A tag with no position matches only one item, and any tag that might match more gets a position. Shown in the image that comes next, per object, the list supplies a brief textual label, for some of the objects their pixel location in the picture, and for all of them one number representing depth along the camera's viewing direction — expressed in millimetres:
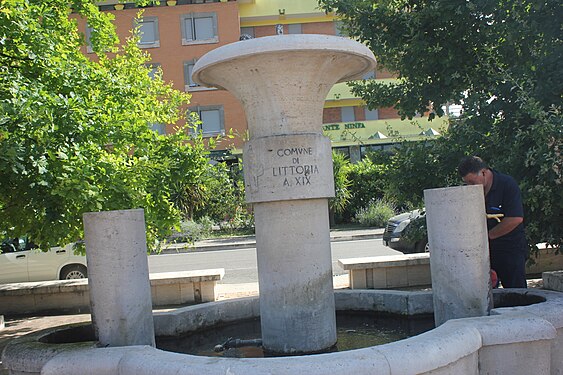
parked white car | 12391
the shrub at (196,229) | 22750
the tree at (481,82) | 5945
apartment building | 32500
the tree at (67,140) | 5723
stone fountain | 3695
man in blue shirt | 4873
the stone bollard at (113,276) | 4098
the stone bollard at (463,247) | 4180
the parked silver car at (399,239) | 12496
